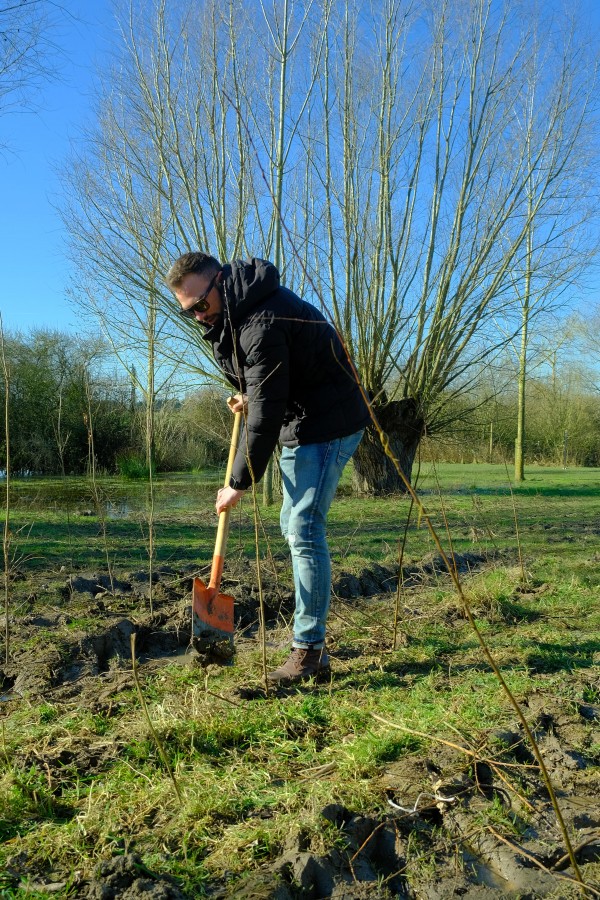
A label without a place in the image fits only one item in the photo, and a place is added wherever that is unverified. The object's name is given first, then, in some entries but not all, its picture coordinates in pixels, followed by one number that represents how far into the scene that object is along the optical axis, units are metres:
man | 2.97
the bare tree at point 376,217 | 10.83
